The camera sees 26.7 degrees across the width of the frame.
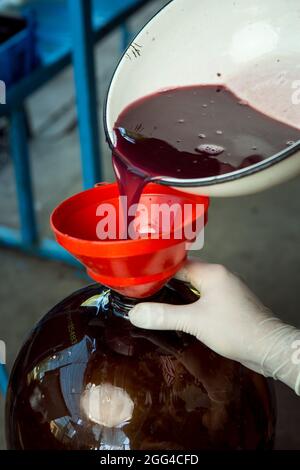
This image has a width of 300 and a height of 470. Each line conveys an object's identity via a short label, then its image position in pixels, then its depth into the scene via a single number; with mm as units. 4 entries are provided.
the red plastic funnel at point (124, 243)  665
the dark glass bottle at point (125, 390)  771
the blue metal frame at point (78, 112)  1578
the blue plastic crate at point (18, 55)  1628
